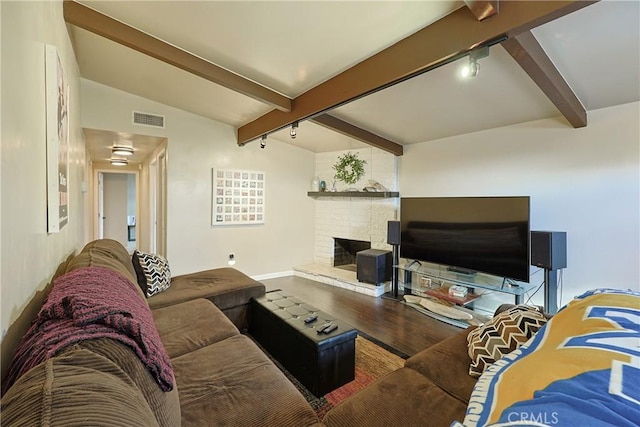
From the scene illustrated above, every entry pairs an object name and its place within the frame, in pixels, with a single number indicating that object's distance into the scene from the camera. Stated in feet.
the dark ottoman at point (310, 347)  6.24
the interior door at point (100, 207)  22.80
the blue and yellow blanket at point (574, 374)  2.09
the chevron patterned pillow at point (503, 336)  4.53
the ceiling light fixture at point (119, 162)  20.20
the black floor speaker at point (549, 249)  8.76
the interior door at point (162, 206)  13.98
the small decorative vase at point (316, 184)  17.97
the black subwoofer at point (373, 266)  13.87
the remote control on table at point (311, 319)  7.09
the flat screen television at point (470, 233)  9.39
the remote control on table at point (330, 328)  6.52
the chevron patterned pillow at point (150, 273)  8.50
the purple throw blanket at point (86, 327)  2.53
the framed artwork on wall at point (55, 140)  4.50
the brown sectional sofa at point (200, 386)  1.81
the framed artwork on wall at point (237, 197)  14.79
